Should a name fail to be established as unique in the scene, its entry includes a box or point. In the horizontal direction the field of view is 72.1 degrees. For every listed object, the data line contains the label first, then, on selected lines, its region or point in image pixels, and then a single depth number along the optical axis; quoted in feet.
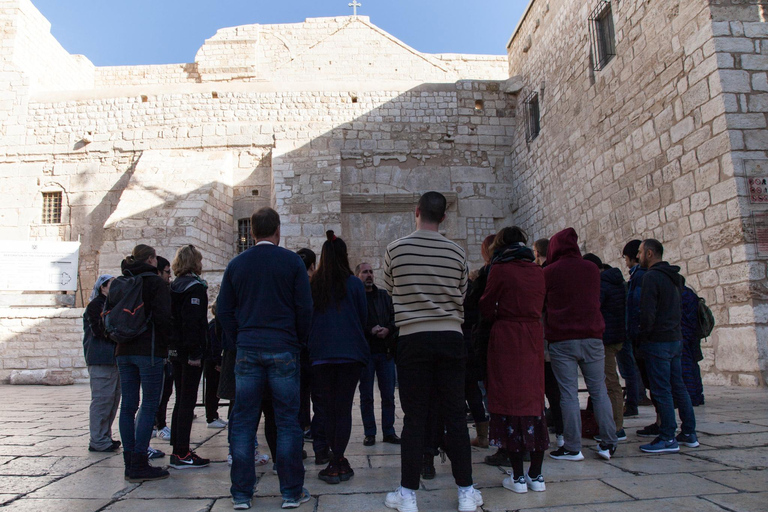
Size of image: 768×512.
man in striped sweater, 8.20
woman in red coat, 8.94
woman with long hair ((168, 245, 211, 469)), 11.03
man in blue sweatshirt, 8.43
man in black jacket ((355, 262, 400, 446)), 12.76
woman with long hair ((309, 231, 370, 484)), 9.96
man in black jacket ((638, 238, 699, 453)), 11.12
